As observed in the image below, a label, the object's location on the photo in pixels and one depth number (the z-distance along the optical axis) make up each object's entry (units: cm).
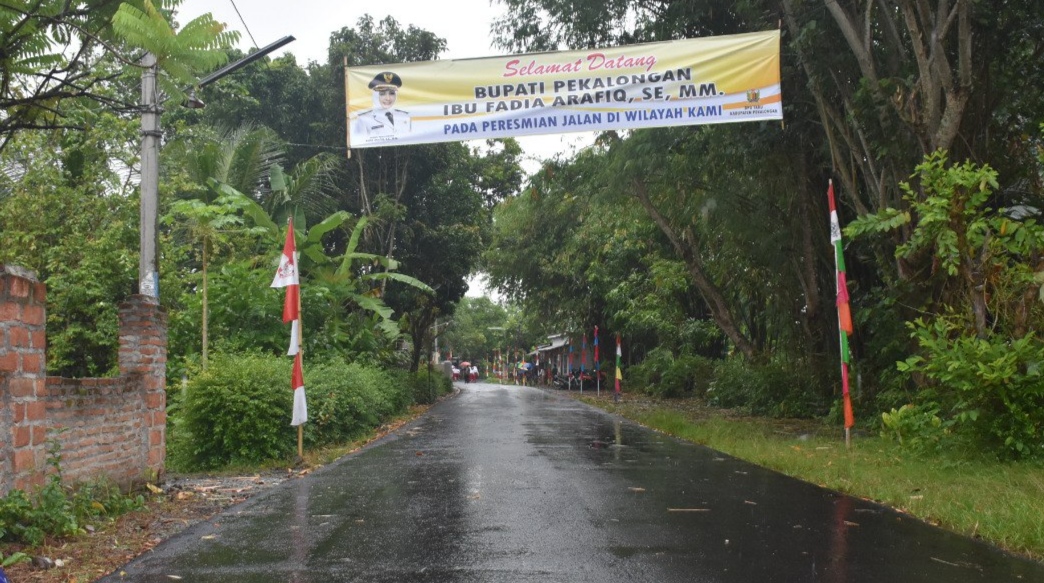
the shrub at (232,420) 1183
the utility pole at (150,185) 1090
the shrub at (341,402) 1397
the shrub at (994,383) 938
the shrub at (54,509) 616
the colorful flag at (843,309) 1170
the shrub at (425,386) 2825
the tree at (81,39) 623
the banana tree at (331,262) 1730
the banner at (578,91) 1127
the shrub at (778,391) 1895
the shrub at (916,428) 1066
